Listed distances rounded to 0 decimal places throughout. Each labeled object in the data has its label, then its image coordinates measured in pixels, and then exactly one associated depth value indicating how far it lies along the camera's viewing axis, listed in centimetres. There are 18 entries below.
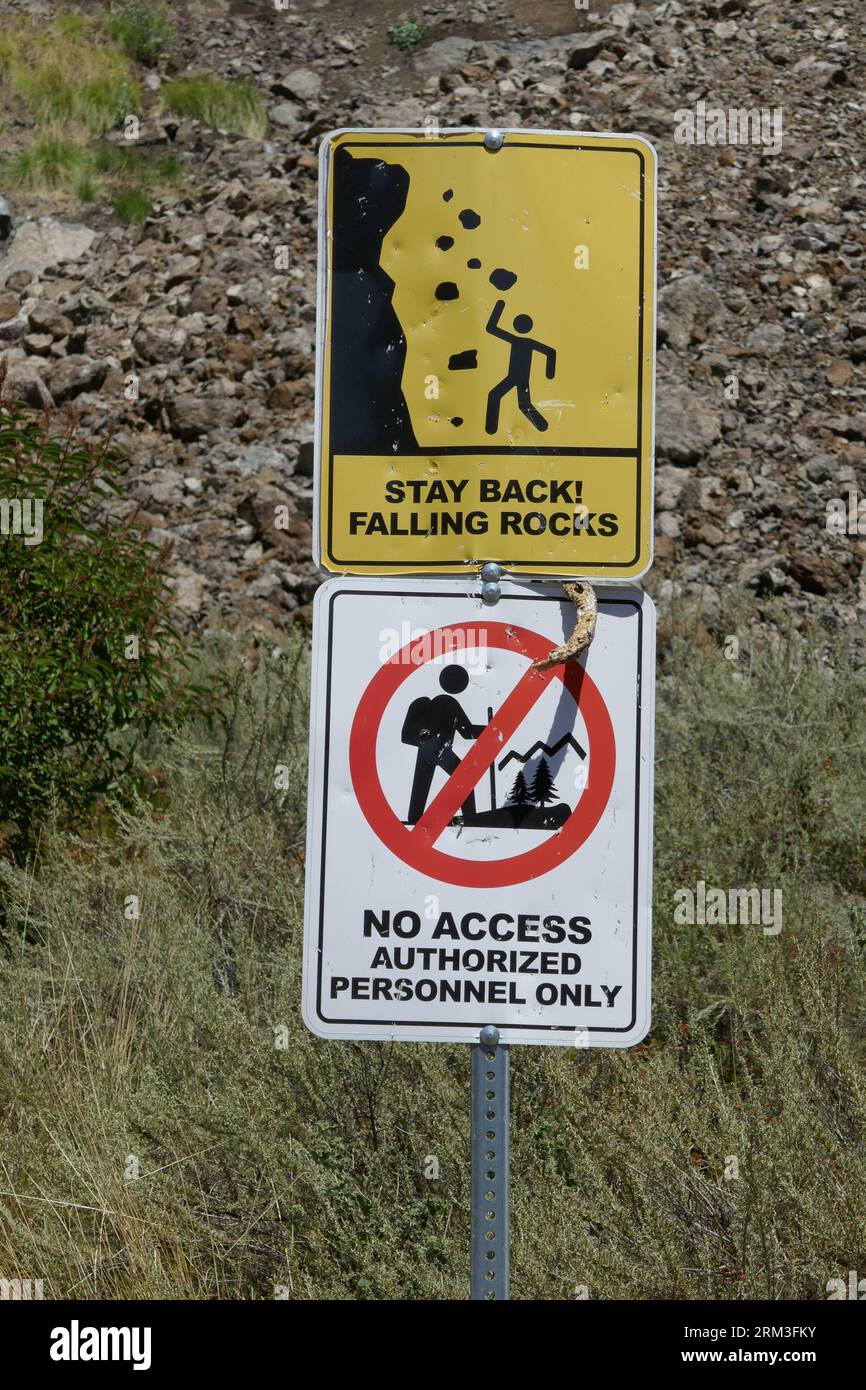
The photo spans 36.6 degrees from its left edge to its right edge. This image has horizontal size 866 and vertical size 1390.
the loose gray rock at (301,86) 1316
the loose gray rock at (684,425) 962
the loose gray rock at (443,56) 1338
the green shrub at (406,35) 1377
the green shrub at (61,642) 542
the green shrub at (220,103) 1295
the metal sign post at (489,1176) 217
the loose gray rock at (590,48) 1253
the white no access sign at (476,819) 218
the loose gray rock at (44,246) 1180
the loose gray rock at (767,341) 1028
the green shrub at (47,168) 1298
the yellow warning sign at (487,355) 224
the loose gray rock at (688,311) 1039
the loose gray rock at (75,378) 1066
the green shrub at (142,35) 1468
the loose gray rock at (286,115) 1302
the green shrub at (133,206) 1223
